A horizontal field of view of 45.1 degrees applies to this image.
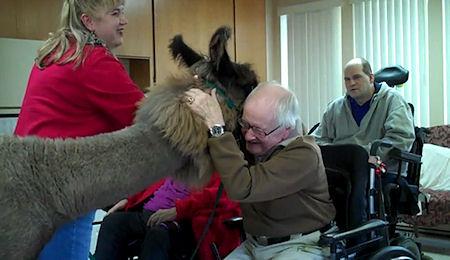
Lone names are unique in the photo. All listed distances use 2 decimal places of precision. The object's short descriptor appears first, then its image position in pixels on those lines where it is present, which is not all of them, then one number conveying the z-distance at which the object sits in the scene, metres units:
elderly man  1.54
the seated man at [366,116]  3.49
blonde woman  1.44
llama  1.17
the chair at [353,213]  1.73
